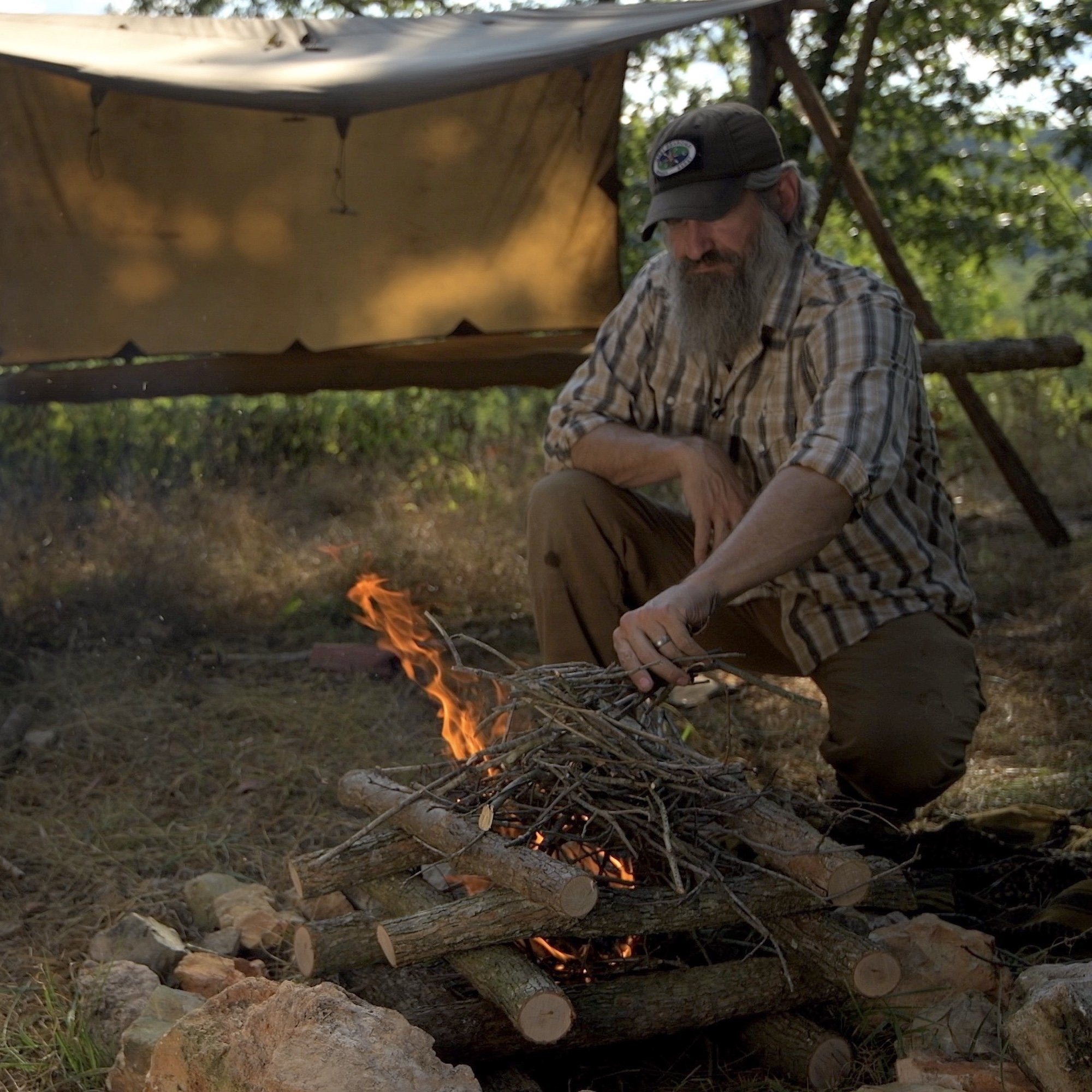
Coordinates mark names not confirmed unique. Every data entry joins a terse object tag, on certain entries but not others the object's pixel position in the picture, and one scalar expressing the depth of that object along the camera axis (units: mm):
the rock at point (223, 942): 2699
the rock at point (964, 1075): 1971
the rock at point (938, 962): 2291
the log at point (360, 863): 2287
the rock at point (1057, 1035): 1885
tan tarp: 5539
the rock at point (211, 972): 2527
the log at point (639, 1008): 2113
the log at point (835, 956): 2078
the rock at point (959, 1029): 2156
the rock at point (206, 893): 2939
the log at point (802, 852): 2086
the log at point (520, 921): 2023
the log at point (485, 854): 1935
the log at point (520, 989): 1911
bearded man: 2822
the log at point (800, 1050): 2168
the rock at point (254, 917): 2762
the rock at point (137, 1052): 2125
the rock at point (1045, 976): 2078
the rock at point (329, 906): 2834
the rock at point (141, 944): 2619
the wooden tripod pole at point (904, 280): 5387
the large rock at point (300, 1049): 1762
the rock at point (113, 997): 2365
